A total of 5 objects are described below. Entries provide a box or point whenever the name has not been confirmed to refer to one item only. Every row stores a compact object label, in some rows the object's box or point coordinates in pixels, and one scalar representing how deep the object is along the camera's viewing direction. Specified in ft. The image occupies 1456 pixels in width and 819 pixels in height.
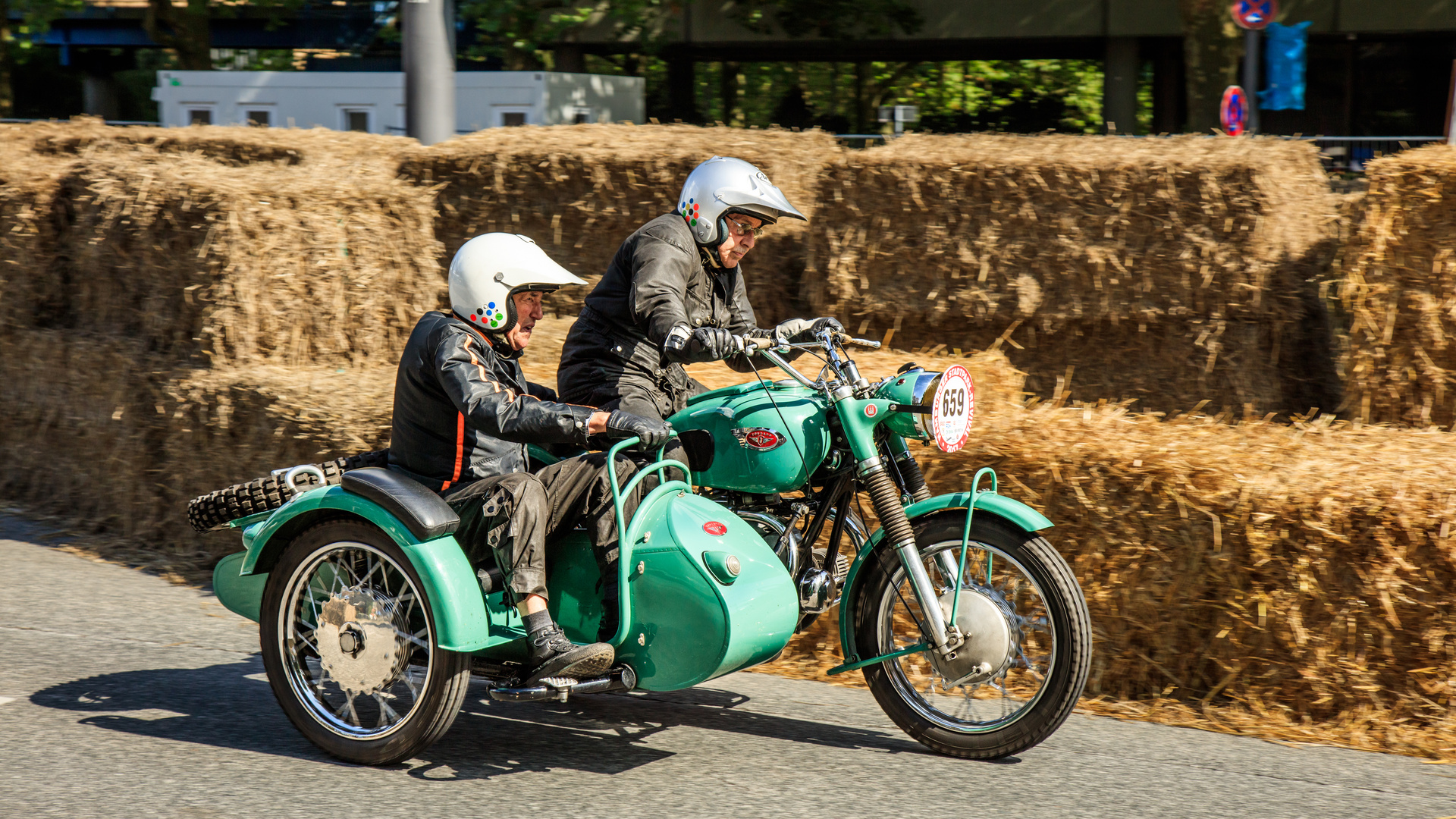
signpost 41.01
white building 66.18
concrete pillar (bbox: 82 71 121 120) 102.63
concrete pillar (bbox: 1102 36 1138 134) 77.20
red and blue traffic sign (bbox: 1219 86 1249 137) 46.39
